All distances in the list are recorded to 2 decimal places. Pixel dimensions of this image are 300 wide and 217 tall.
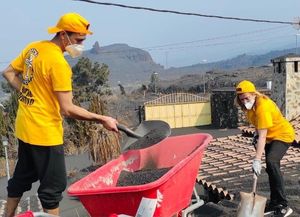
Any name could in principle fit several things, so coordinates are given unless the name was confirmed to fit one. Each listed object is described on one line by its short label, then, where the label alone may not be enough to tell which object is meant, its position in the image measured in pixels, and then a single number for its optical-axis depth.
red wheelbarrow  3.07
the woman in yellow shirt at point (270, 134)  4.73
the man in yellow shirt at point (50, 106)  3.05
